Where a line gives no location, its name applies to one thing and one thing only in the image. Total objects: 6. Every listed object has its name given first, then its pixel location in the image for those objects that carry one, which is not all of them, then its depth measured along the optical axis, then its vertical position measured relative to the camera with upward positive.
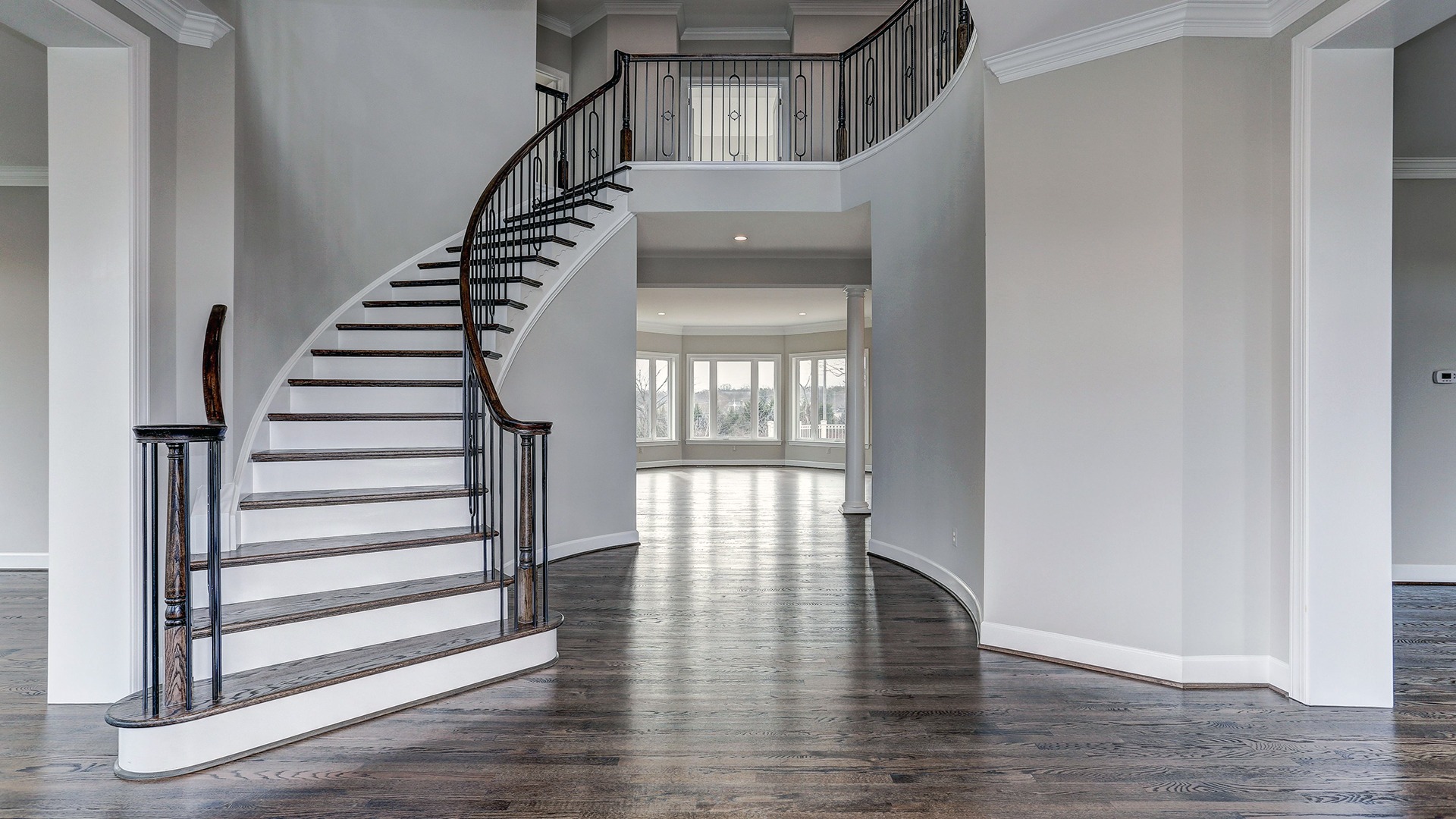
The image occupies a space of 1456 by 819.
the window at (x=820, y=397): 14.24 +0.26
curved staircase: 2.55 -0.55
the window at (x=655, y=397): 14.52 +0.27
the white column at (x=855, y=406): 8.12 +0.05
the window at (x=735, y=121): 9.24 +3.63
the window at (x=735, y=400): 14.97 +0.23
